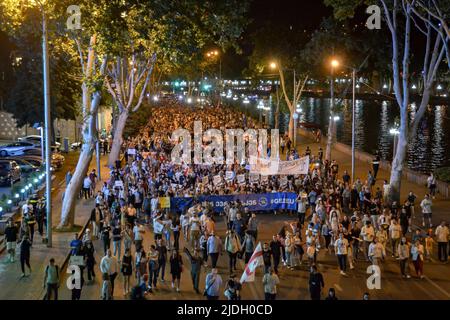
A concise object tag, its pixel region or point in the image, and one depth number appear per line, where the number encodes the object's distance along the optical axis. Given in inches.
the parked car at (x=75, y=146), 1850.4
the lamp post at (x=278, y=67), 1910.7
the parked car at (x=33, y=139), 1777.6
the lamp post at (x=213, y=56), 2582.7
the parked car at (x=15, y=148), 1673.2
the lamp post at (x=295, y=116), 1882.6
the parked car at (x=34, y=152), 1581.1
